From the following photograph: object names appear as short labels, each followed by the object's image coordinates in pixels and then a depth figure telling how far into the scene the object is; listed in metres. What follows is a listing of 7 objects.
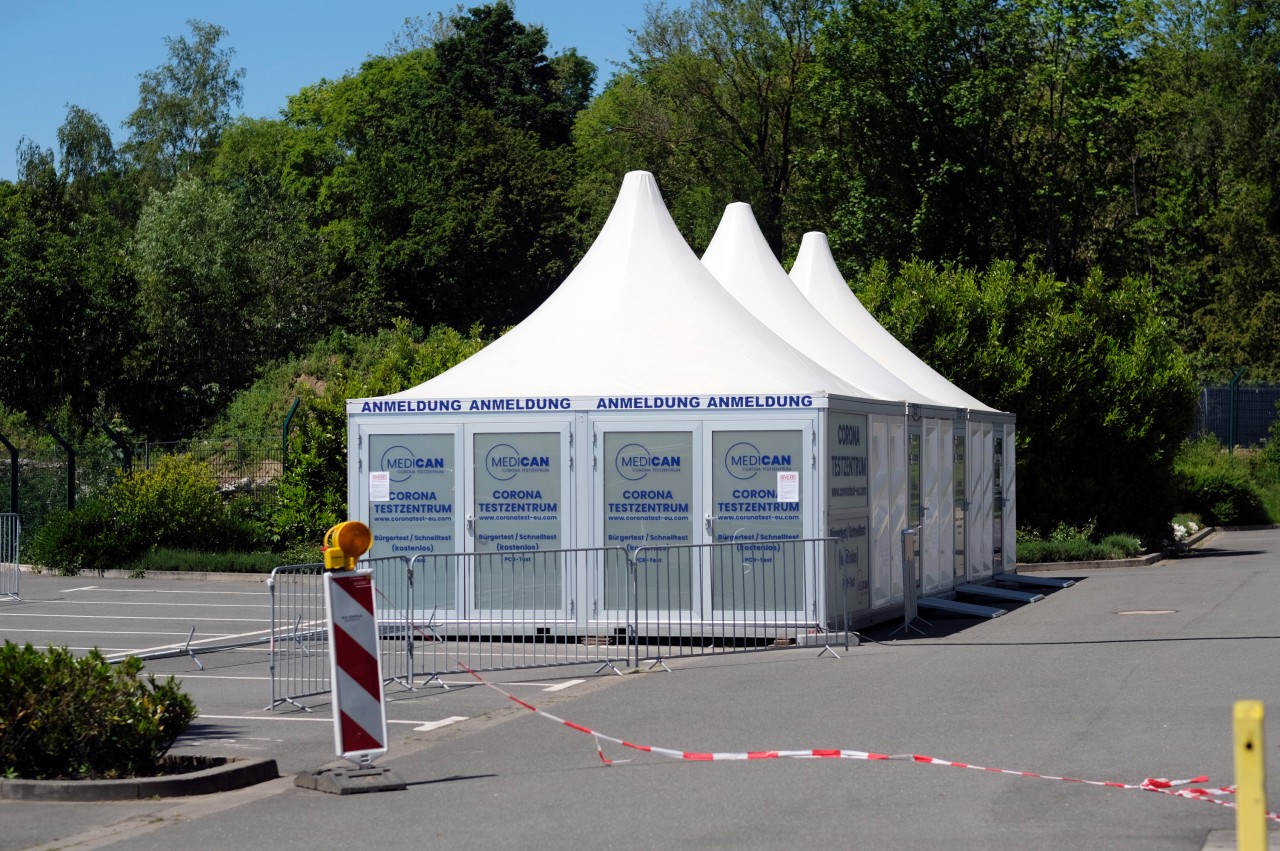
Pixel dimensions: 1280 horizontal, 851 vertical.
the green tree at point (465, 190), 62.66
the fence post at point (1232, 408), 48.78
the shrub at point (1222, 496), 42.44
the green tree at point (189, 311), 52.84
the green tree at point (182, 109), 75.50
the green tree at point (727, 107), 53.09
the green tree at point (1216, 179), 55.22
